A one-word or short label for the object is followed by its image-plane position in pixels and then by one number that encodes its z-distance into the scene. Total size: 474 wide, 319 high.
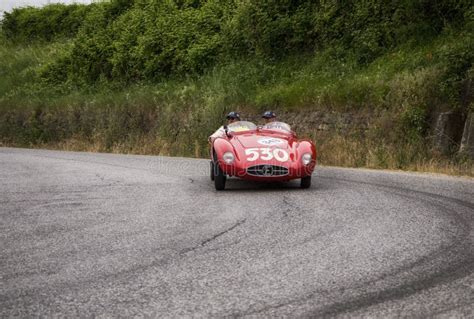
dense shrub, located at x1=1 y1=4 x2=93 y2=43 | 38.75
